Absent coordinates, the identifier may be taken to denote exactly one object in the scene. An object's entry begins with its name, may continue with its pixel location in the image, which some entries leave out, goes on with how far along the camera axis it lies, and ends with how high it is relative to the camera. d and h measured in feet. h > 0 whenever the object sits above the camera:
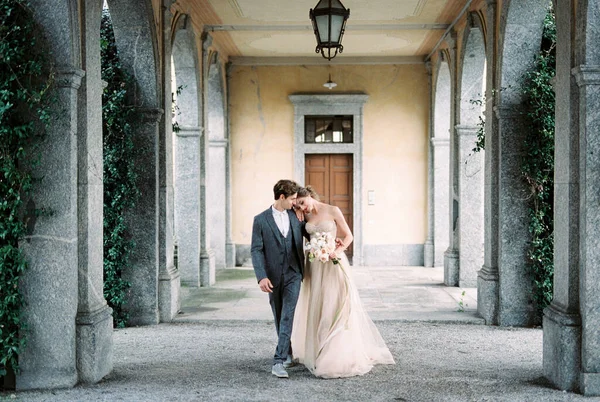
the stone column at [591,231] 17.66 -0.82
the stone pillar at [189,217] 38.68 -0.96
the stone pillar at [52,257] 17.98 -1.43
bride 19.71 -3.35
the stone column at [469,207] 37.47 -0.48
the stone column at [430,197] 48.16 +0.07
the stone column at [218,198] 47.19 +0.07
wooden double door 50.16 +1.50
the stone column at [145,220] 27.50 -0.79
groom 19.62 -1.59
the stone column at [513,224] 26.71 -0.98
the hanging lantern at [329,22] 23.07 +5.69
